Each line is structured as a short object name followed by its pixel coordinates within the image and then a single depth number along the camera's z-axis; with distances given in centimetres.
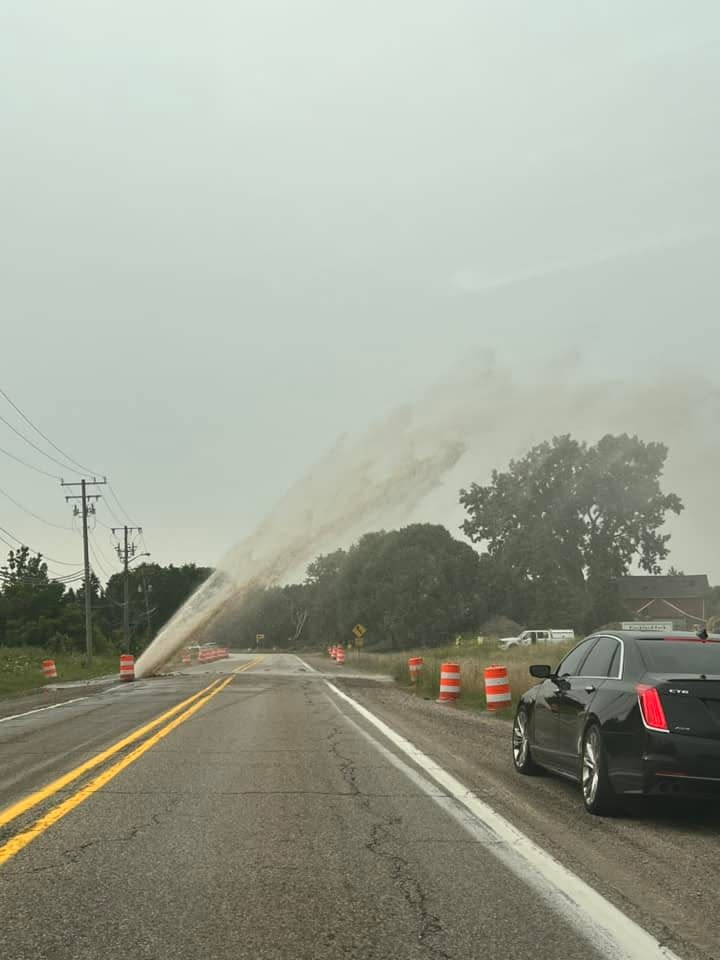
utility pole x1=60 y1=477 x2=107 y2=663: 5787
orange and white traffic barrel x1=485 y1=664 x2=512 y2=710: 1956
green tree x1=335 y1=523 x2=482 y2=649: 10919
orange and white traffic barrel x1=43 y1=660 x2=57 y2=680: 4200
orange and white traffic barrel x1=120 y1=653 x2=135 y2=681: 3750
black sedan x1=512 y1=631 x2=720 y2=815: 814
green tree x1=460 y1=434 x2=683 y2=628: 8744
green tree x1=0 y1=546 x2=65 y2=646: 7319
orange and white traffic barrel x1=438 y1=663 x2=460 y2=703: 2345
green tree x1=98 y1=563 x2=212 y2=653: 12462
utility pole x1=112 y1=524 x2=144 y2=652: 7806
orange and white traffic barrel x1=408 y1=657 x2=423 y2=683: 3156
